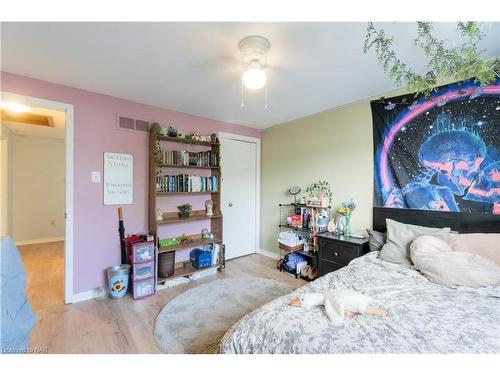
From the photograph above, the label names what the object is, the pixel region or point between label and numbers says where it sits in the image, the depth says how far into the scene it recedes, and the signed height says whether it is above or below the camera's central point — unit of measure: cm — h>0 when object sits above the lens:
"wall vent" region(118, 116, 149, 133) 271 +83
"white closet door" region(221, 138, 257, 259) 378 -13
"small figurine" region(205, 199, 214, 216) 331 -29
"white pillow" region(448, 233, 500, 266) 166 -45
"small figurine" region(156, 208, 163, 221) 287 -36
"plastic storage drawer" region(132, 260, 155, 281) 246 -95
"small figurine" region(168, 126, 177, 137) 290 +74
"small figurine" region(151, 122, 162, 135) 277 +78
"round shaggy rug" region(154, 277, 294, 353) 178 -125
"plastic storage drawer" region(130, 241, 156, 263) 247 -74
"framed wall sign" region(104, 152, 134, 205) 261 +13
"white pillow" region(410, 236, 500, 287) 155 -59
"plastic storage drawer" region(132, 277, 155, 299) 245 -115
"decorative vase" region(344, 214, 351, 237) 276 -47
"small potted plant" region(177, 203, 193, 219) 309 -32
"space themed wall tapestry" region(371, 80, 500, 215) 189 +38
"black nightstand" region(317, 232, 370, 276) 239 -71
